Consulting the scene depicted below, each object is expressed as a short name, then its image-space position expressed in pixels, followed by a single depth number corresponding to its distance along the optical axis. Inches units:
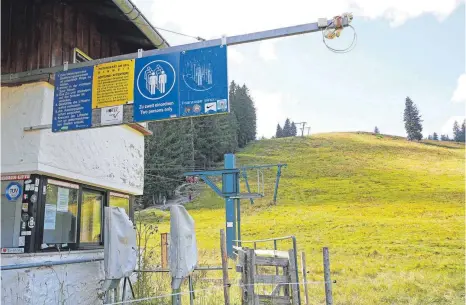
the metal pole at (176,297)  251.3
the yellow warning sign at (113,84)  226.4
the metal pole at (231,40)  202.8
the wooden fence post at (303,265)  408.0
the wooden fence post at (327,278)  322.7
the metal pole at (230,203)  510.6
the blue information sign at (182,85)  214.8
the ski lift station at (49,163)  247.9
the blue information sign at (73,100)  230.1
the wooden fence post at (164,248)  508.7
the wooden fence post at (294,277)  339.3
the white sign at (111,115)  223.0
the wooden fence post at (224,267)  291.7
